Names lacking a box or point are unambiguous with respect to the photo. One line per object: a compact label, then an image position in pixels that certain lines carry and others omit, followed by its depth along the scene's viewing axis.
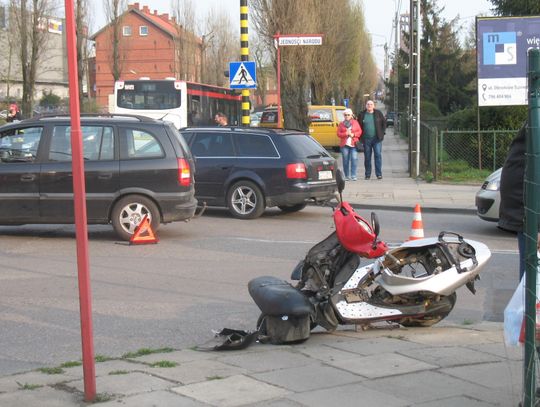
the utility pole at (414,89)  22.38
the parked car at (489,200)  12.74
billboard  21.12
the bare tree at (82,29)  44.77
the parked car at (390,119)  74.50
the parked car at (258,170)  14.62
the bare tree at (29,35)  45.56
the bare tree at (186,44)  69.81
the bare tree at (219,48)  73.06
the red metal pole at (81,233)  4.76
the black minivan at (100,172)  11.96
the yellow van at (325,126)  35.66
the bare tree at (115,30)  58.62
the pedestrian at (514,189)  5.17
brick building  66.53
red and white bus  30.36
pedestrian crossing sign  19.23
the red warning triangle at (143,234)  11.85
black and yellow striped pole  19.58
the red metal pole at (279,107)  23.56
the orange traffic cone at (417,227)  10.49
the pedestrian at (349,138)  21.28
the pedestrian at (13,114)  25.69
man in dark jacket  21.64
